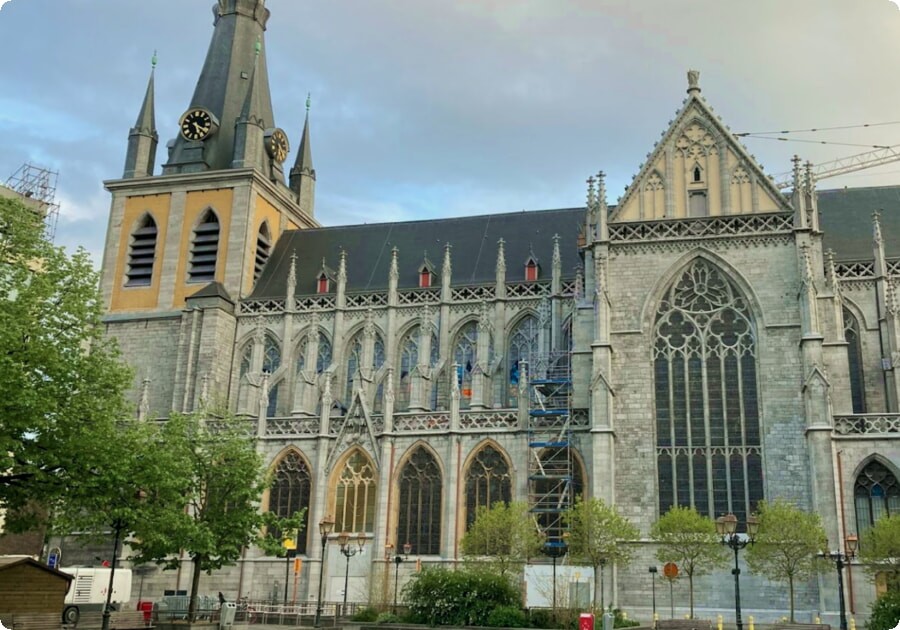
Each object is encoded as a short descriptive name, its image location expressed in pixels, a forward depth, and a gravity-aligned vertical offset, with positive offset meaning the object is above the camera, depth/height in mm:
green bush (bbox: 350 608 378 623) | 31969 -724
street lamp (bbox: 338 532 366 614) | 40334 +1758
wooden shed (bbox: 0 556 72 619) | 25062 -137
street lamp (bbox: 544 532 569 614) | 36406 +1734
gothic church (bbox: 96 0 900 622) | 36719 +9754
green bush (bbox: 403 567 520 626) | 29672 -75
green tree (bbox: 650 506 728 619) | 33688 +1979
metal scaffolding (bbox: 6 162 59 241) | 61772 +23448
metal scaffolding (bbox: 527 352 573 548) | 38000 +4831
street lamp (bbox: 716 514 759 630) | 25234 +1864
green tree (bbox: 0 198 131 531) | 23781 +4855
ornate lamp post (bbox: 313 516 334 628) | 32094 +1948
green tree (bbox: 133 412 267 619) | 31062 +2902
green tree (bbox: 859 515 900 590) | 30953 +1752
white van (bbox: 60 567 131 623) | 37500 -207
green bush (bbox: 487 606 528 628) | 28531 -599
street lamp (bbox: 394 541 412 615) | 37094 +1308
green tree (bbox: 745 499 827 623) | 32281 +1903
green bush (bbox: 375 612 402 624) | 30562 -762
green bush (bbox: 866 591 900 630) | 23219 -92
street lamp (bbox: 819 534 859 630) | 28477 +1594
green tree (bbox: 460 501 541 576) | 34656 +1911
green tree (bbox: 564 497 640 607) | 33594 +2126
